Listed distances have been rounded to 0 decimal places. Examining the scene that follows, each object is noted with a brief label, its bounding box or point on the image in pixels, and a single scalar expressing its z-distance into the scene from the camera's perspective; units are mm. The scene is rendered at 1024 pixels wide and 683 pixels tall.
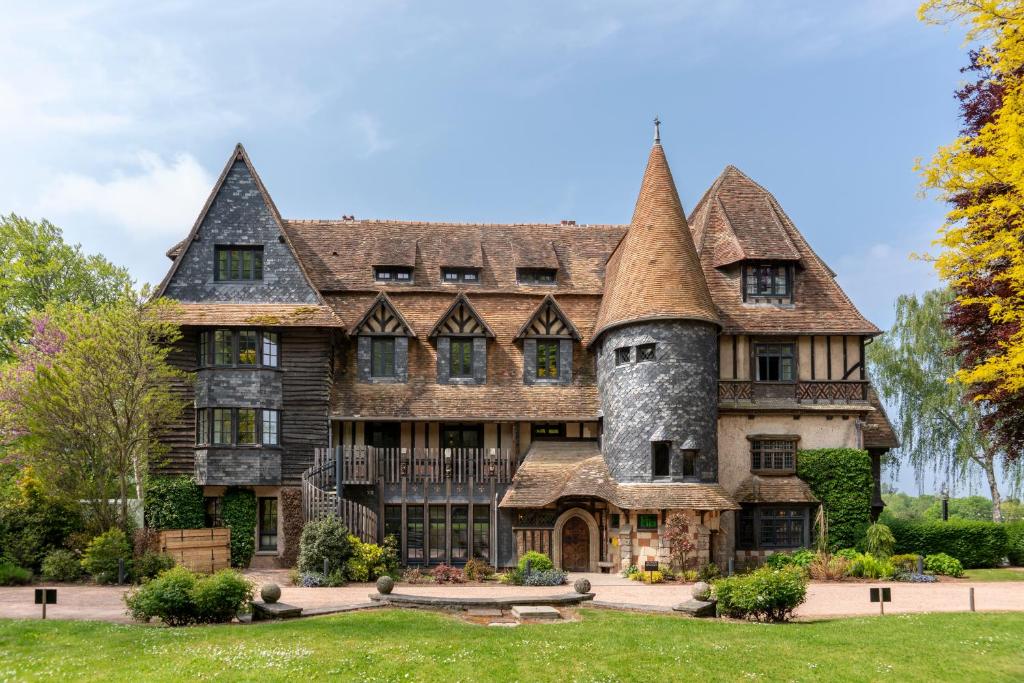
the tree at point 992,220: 18625
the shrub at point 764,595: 17641
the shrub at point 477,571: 26391
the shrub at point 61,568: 24797
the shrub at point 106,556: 24484
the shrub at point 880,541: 27234
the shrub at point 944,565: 27344
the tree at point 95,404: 26016
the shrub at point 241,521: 27828
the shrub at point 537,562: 25234
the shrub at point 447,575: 25727
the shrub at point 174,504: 28062
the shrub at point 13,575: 24219
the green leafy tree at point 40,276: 39250
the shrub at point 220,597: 17438
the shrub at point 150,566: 24672
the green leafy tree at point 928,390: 42531
